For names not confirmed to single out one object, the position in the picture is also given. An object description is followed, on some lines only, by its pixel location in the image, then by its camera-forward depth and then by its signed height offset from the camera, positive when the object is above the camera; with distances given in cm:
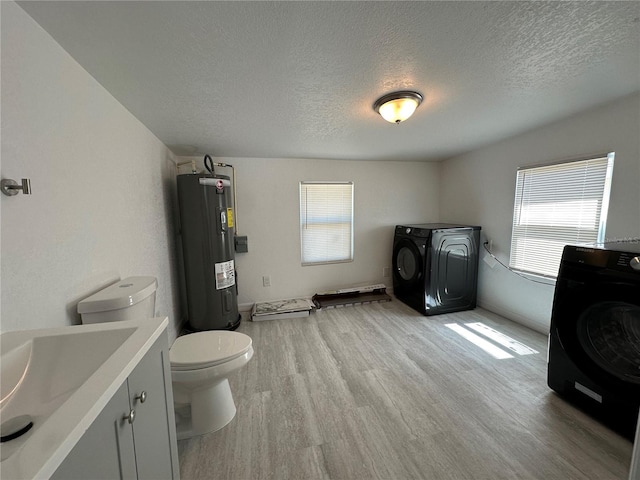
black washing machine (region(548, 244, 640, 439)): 128 -68
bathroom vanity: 45 -45
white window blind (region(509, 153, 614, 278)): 197 +2
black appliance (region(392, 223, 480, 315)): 280 -61
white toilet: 117 -77
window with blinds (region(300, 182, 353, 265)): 331 -10
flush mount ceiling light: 152 +67
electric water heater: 235 -31
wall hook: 77 +9
